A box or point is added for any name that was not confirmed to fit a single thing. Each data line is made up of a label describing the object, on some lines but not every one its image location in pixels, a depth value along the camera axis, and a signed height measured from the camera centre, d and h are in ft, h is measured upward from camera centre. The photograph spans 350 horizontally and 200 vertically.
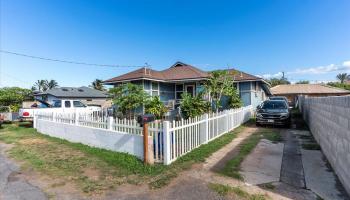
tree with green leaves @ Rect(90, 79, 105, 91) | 178.42 +10.83
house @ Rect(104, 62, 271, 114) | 61.21 +4.44
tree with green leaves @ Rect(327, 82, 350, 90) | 153.29 +7.54
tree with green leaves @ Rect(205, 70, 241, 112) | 49.21 +2.71
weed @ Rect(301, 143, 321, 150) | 23.81 -5.72
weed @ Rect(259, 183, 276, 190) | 13.55 -5.73
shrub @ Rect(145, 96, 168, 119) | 43.52 -2.00
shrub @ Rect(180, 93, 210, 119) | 38.52 -1.66
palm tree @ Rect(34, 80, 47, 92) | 211.20 +13.55
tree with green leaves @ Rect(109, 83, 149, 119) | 43.76 +0.10
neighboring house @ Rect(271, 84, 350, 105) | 128.47 +3.31
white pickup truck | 47.29 -2.22
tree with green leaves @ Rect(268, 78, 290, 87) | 234.99 +17.08
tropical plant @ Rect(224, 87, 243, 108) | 57.00 -1.21
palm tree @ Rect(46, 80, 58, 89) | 213.97 +14.74
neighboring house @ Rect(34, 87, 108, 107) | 97.96 +1.59
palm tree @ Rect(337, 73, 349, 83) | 278.26 +23.79
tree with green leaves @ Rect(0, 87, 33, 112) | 69.05 +0.55
